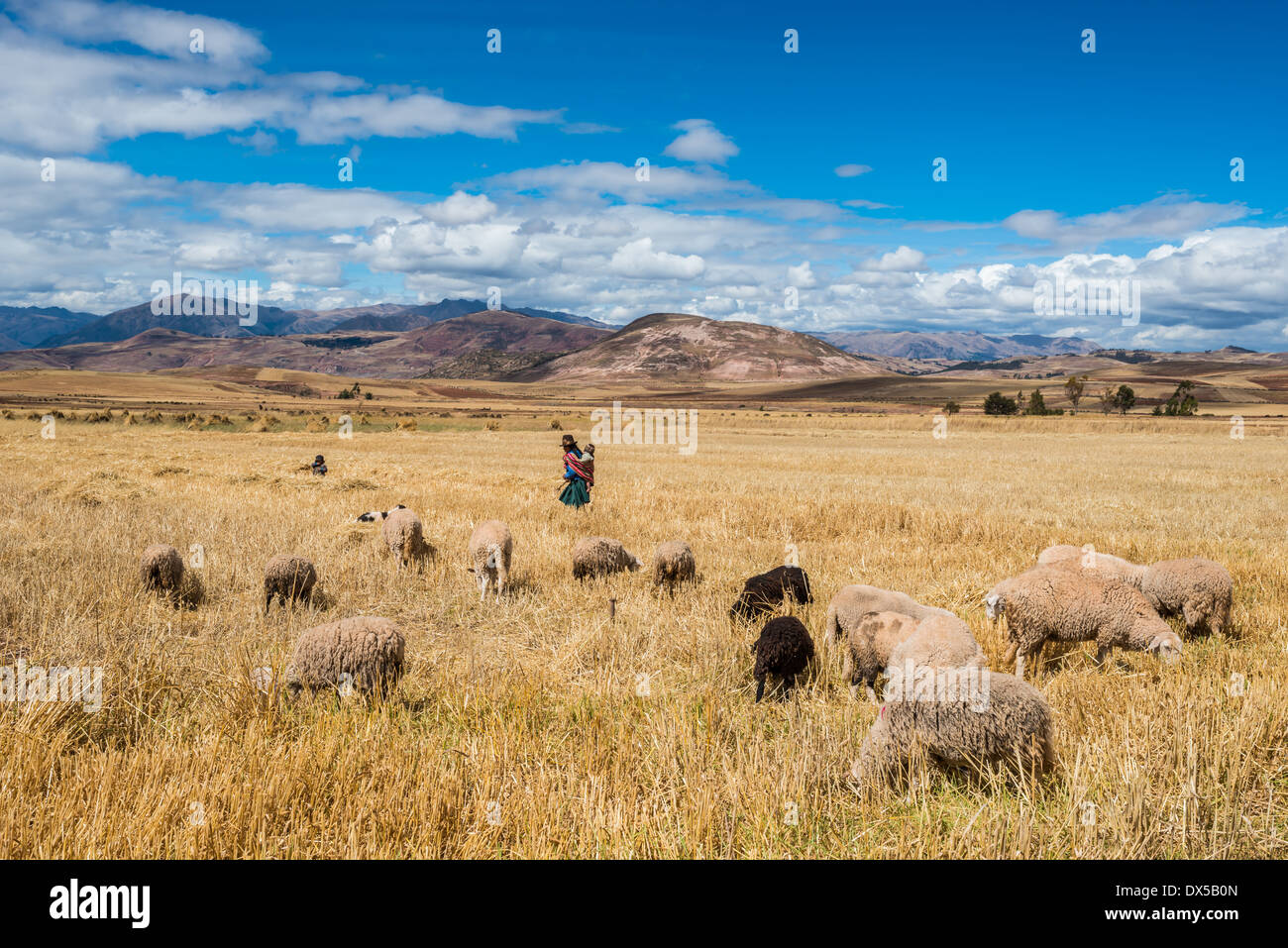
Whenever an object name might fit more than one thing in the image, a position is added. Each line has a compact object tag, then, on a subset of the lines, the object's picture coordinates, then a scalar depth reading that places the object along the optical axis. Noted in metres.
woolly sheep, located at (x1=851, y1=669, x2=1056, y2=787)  4.15
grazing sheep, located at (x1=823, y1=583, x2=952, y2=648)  6.61
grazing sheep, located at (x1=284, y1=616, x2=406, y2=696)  5.80
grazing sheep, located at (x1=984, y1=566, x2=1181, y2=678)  6.73
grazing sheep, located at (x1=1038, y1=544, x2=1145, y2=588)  8.33
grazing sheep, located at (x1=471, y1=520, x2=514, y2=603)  9.30
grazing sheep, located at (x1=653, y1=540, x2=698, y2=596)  9.70
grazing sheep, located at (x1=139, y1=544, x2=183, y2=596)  8.55
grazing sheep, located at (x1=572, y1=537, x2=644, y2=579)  10.20
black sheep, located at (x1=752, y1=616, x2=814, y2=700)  6.03
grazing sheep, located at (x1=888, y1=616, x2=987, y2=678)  5.03
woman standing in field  15.48
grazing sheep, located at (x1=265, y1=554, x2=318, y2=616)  8.48
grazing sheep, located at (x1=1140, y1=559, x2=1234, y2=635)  7.36
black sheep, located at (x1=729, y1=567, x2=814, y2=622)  8.31
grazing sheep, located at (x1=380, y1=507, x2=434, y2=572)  10.87
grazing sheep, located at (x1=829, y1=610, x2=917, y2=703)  5.96
